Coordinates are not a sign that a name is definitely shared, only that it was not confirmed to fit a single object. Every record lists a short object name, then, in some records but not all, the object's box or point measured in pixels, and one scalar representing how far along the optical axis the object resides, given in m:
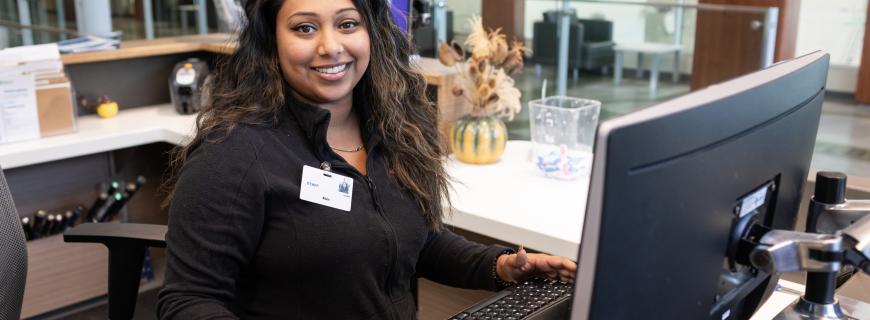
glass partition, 4.50
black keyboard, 1.18
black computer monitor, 0.67
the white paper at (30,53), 2.76
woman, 1.28
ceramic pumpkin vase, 2.42
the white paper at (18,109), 2.73
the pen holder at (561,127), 2.32
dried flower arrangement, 2.39
